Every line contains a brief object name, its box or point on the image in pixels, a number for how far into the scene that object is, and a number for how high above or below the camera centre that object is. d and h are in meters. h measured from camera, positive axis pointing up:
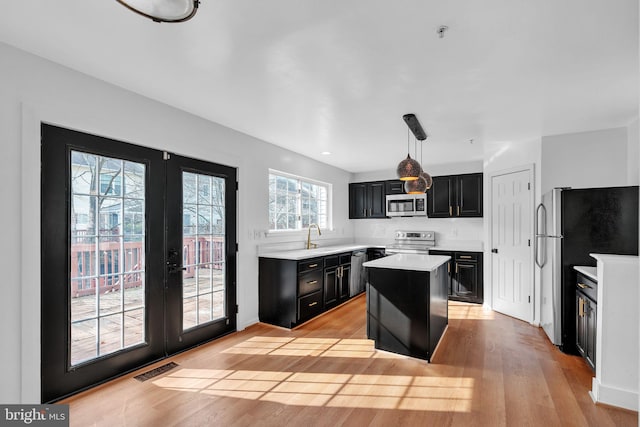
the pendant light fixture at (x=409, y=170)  3.01 +0.45
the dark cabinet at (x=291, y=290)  3.98 -0.92
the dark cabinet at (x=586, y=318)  2.74 -0.93
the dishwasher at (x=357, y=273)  5.46 -0.97
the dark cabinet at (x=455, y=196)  5.54 +0.38
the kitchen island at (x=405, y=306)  3.07 -0.88
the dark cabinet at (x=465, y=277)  5.23 -0.98
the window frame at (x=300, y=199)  4.61 +0.34
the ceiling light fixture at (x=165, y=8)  1.12 +0.77
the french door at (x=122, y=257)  2.30 -0.32
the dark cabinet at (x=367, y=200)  6.50 +0.39
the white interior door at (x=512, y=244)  4.21 -0.37
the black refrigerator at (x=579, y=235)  3.01 -0.18
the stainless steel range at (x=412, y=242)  5.92 -0.47
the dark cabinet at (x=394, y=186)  6.23 +0.62
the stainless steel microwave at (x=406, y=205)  6.00 +0.26
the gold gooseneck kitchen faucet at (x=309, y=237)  5.24 -0.31
